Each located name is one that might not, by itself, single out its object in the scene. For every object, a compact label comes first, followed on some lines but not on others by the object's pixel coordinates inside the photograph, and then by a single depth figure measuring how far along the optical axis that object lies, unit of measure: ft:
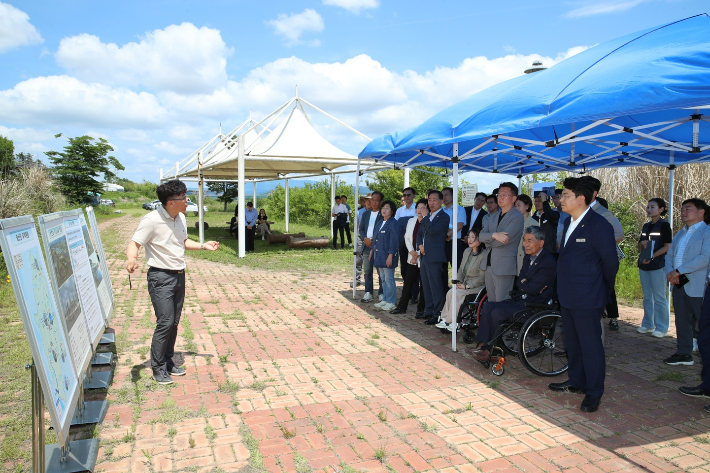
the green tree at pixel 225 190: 160.56
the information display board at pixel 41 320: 8.95
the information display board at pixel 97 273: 17.44
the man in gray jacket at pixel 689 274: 17.76
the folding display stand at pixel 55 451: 9.30
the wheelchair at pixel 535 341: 16.24
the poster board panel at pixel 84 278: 14.16
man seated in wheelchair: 16.83
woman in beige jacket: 20.68
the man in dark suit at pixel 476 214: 27.81
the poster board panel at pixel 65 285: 11.76
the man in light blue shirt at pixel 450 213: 26.48
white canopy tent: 47.70
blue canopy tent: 12.14
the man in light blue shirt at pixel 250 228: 53.93
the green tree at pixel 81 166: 149.48
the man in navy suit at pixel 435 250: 22.97
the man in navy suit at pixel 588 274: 13.76
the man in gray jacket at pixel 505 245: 18.60
